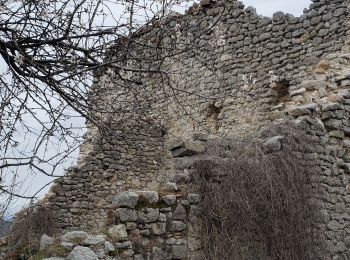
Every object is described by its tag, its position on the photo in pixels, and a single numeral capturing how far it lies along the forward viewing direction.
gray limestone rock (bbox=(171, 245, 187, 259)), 5.46
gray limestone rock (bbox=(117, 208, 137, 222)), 5.22
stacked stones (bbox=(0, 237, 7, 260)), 7.54
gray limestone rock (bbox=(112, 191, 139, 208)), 5.28
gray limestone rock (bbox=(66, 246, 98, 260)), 4.59
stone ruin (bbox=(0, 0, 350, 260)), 5.31
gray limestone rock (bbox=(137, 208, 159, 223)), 5.32
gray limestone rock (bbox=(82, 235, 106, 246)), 4.80
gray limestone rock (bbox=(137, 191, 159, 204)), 5.43
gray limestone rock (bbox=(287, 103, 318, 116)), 7.04
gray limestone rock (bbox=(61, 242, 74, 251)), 4.68
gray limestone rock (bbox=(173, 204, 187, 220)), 5.62
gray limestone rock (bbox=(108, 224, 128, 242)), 5.05
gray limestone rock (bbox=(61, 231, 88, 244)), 4.78
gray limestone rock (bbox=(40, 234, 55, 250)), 4.75
